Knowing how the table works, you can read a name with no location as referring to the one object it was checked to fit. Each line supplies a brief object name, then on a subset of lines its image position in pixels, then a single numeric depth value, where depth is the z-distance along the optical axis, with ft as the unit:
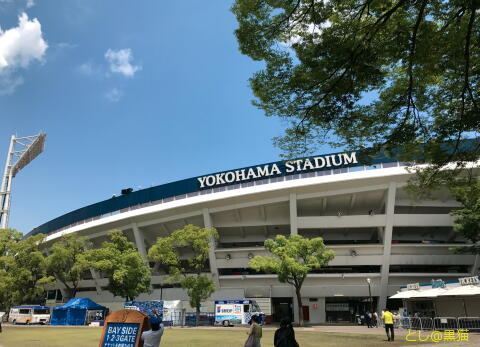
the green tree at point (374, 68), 26.50
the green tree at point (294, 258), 95.55
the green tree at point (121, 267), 112.32
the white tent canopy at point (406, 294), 83.77
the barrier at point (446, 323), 67.31
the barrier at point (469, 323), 64.18
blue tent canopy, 114.01
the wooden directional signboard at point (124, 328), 23.12
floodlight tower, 181.37
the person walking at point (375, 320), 95.32
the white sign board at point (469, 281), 71.51
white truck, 103.65
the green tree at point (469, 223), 94.99
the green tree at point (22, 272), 123.85
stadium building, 117.39
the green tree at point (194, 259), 104.32
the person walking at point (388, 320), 52.36
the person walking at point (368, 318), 90.60
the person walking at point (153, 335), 21.62
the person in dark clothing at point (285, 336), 20.57
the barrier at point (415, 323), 73.82
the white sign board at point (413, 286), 89.04
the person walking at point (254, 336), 25.48
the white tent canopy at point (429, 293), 75.81
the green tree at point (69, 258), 120.06
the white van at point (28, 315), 120.57
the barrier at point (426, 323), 71.14
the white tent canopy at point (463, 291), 67.26
